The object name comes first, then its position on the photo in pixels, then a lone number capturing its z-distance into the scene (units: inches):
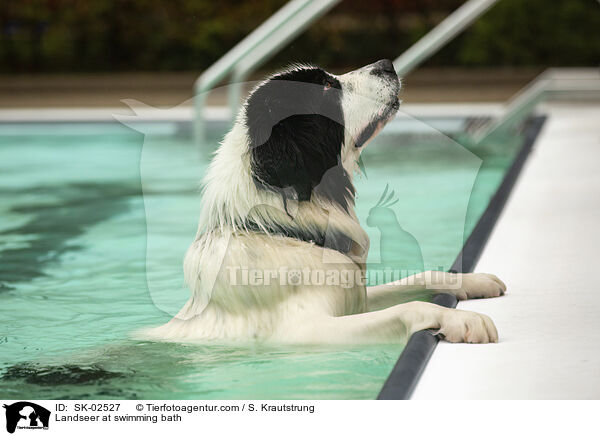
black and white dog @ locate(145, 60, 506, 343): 225.6
